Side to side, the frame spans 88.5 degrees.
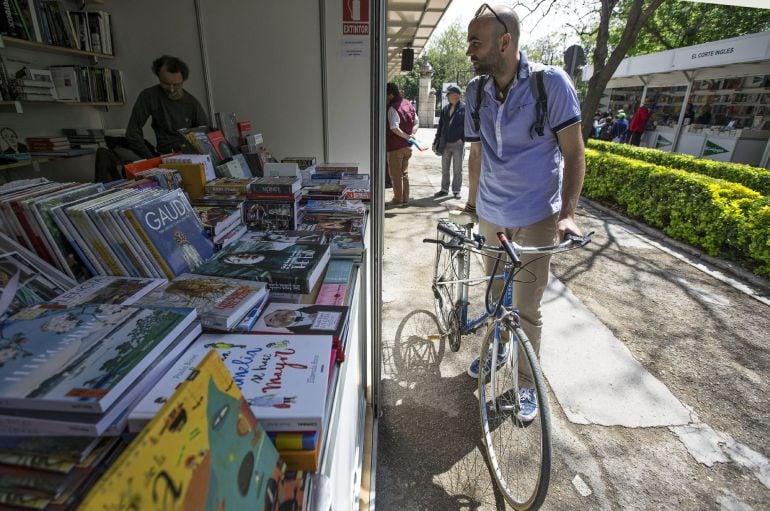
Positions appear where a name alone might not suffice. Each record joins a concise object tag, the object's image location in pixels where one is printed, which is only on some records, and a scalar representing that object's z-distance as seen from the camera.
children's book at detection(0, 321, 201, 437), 0.61
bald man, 1.86
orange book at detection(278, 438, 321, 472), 0.73
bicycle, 1.64
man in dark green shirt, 2.93
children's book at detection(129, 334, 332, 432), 0.72
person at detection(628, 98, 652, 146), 12.35
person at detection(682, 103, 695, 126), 12.72
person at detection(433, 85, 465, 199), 6.27
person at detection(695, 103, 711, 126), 12.61
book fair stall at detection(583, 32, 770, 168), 10.15
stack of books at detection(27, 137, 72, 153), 3.54
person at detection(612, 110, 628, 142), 13.17
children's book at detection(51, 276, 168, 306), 1.00
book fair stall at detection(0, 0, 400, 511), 0.54
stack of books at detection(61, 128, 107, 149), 3.83
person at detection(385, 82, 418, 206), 5.76
